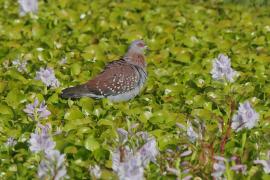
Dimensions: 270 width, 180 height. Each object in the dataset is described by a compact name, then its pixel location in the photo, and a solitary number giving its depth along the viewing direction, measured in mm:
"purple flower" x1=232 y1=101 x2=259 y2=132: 9031
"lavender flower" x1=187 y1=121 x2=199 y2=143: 9405
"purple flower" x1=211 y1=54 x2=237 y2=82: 10969
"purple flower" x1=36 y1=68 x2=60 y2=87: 14459
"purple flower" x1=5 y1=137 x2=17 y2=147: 10898
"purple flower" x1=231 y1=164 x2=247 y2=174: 7979
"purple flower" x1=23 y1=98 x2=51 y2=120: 10008
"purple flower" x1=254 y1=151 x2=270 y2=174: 8578
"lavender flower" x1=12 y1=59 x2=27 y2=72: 16031
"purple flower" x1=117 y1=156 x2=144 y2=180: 7539
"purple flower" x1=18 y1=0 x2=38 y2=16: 21648
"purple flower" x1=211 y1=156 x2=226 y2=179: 8049
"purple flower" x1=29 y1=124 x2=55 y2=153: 8452
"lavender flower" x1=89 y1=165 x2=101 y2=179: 8477
